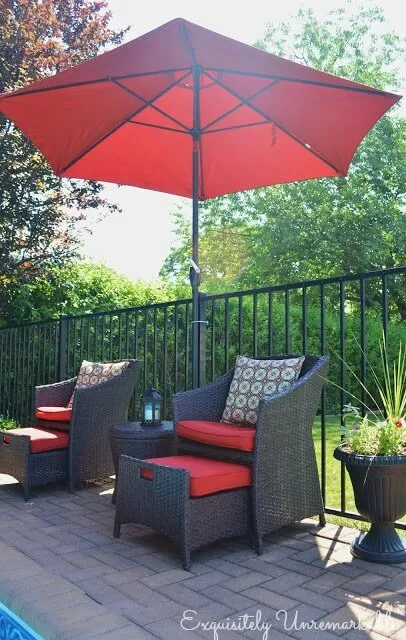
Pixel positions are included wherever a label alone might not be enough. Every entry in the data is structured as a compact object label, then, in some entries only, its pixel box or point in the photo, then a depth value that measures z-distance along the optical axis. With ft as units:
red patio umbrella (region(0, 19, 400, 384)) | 9.45
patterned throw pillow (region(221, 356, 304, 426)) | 10.19
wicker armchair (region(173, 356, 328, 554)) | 9.04
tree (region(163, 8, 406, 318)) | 48.85
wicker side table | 10.89
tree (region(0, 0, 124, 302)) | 21.58
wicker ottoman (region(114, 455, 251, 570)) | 8.35
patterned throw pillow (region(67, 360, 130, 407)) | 13.93
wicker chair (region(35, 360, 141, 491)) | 13.04
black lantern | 11.75
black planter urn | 8.10
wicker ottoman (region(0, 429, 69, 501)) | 12.48
